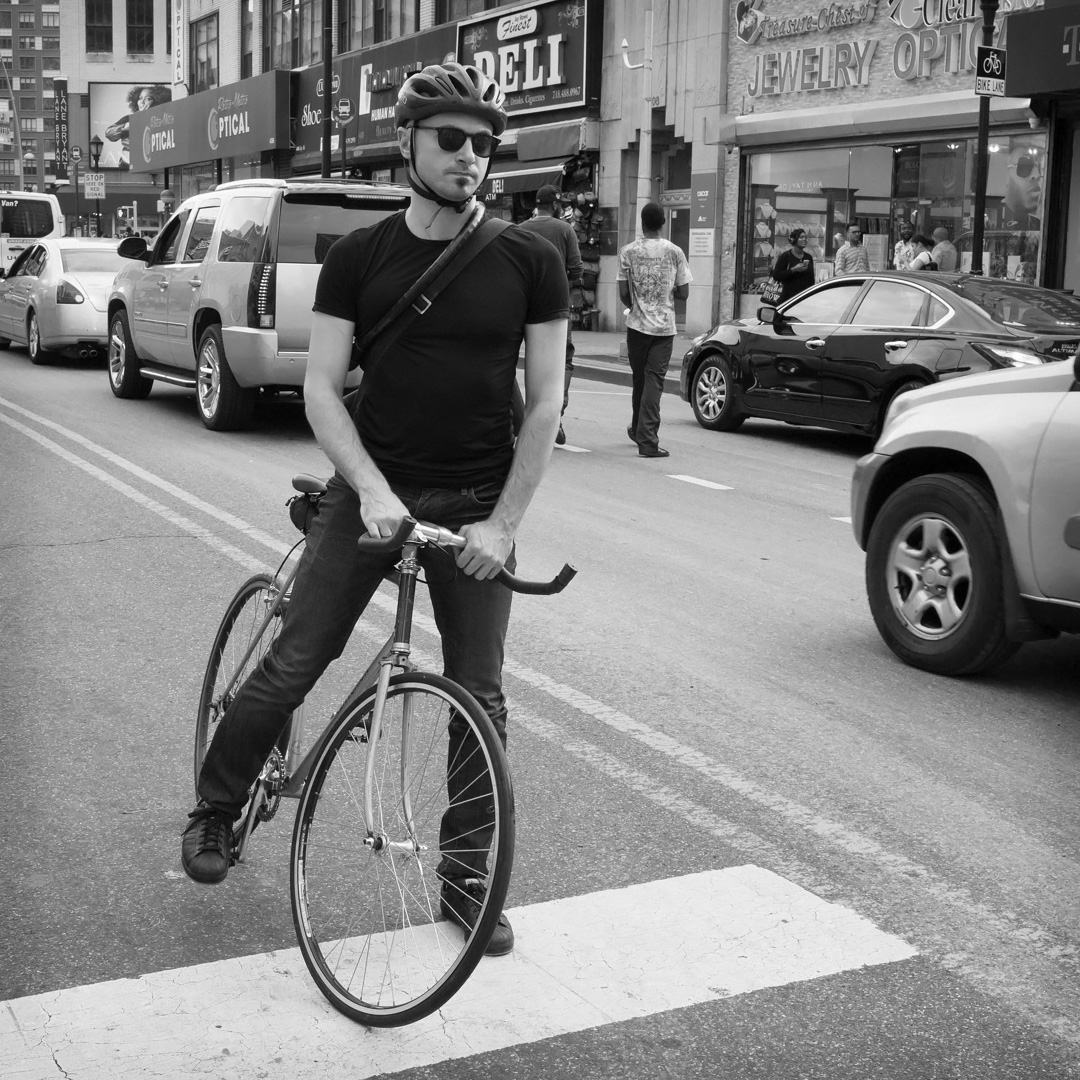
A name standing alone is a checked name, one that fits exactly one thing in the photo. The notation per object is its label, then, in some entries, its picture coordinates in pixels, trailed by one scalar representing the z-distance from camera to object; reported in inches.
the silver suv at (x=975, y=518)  223.0
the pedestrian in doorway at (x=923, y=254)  799.7
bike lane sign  619.5
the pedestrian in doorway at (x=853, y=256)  884.6
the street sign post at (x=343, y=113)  1285.7
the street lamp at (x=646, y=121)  956.0
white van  1342.3
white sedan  720.3
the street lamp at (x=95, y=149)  2166.6
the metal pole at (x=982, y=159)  652.7
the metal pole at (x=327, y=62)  1201.4
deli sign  1171.9
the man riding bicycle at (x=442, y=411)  131.3
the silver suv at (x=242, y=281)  474.3
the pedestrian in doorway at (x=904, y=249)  828.6
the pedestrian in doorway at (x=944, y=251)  820.6
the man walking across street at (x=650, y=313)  490.0
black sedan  465.7
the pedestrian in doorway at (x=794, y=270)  867.4
